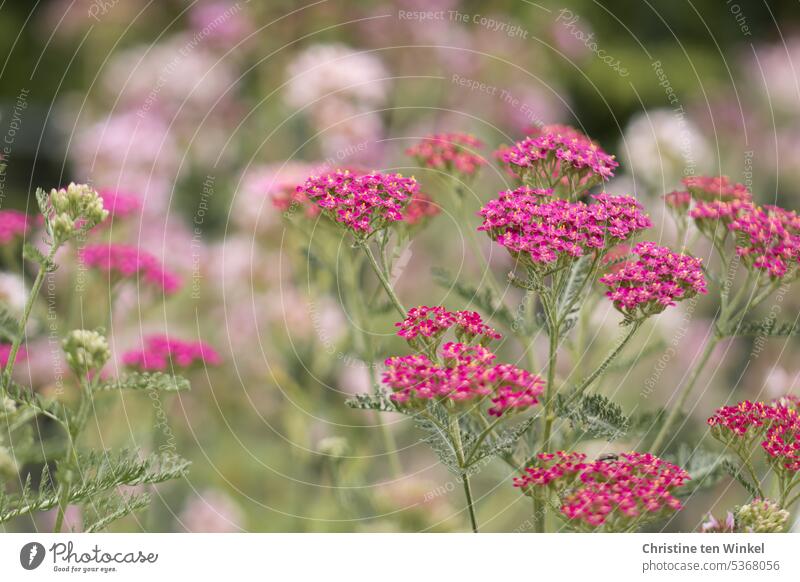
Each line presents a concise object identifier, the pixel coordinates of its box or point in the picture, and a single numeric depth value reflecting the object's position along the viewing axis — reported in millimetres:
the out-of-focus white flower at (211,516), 1840
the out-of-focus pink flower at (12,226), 1729
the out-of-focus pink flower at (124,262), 1727
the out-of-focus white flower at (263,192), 1740
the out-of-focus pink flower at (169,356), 1691
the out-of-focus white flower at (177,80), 2161
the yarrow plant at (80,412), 1589
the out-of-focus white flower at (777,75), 2614
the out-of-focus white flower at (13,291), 1757
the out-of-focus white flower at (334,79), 1869
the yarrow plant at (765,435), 1625
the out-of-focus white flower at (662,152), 1936
